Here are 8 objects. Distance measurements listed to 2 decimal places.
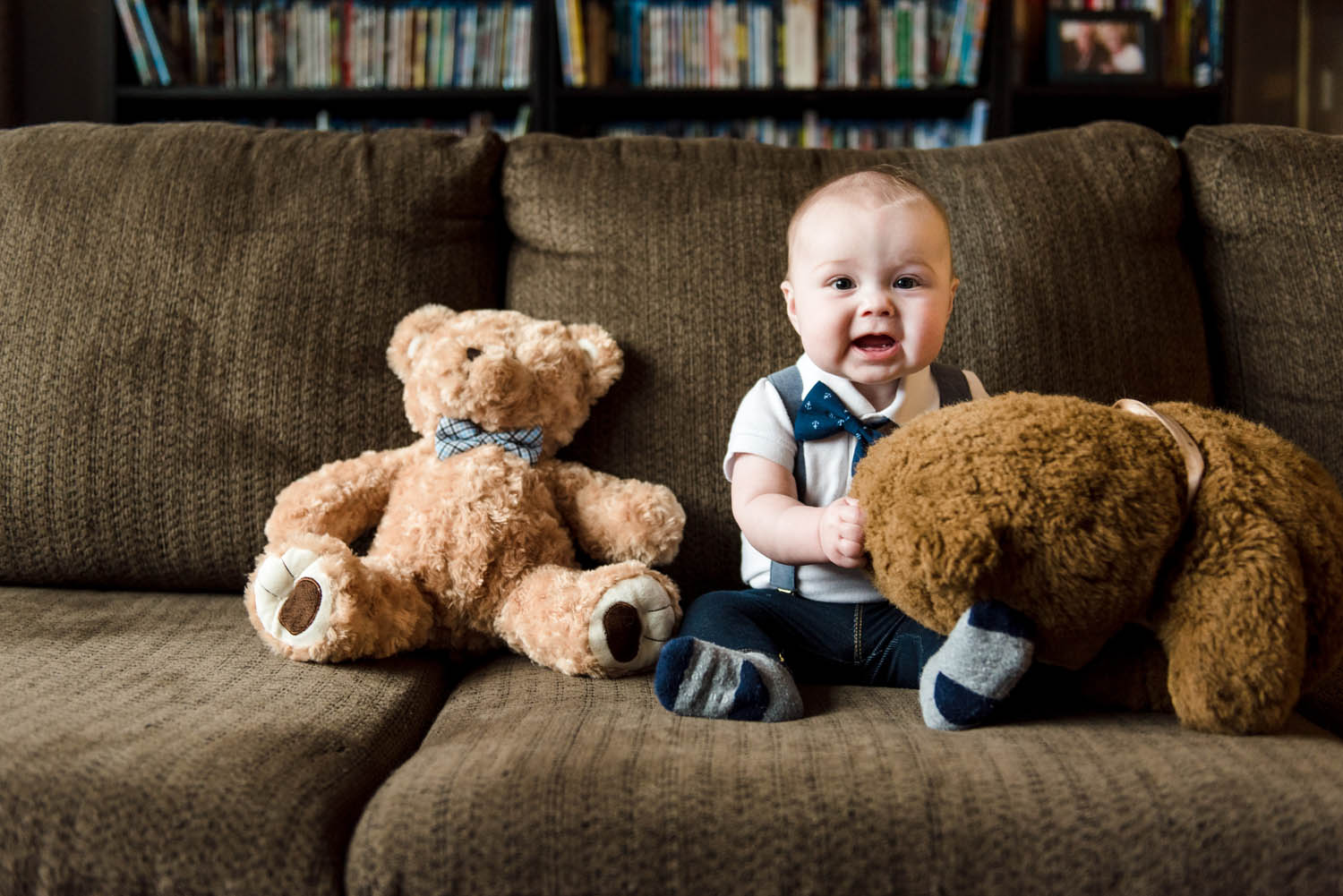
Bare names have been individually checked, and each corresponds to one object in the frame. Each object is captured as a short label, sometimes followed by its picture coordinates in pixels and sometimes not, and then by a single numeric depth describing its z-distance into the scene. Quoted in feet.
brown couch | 2.85
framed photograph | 8.32
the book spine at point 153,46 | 8.18
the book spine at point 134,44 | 8.13
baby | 3.13
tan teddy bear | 3.10
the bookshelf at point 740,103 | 8.30
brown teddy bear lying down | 2.38
